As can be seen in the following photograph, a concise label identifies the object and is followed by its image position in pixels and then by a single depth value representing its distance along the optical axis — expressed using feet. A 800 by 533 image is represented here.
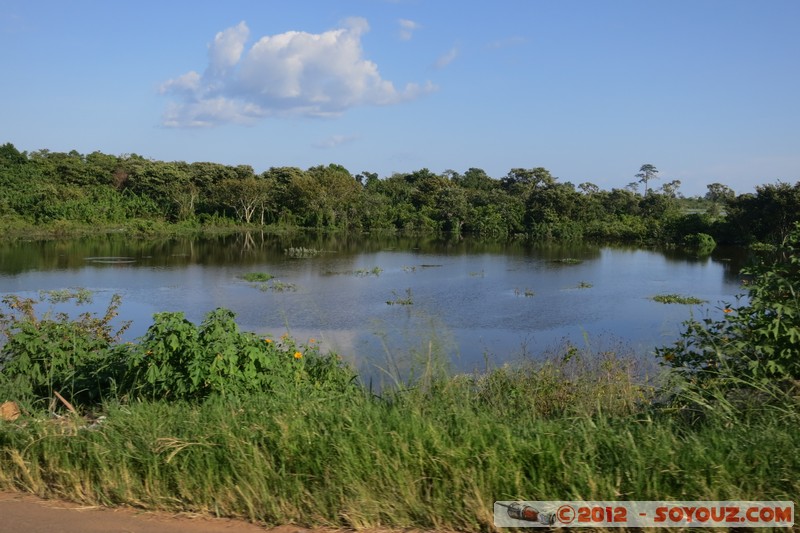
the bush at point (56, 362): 15.03
